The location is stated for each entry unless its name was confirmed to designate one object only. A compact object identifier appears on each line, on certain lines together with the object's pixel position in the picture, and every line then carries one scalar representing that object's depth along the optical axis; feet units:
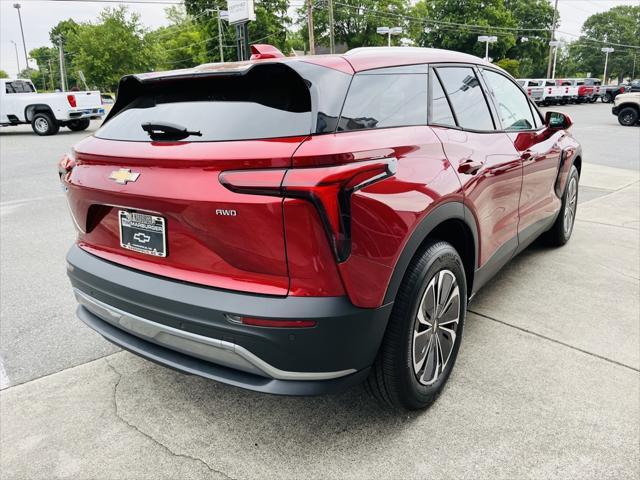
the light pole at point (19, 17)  222.28
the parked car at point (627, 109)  62.75
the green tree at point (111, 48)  138.00
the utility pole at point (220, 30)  153.38
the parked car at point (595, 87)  130.72
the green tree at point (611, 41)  289.94
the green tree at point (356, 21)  189.47
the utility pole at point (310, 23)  111.45
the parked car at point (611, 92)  121.29
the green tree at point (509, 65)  164.44
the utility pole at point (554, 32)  178.10
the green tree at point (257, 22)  157.79
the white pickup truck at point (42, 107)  56.49
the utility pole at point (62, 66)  178.92
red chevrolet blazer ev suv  6.27
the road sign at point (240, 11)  55.06
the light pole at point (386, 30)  142.51
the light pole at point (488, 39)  148.11
